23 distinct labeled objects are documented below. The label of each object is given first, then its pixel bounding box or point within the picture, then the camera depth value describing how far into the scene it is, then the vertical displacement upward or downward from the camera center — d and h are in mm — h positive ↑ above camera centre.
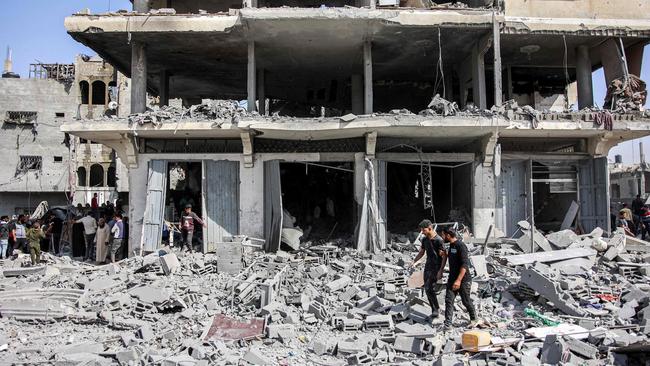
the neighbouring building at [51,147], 31328 +3797
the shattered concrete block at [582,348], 6031 -1932
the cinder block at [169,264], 10336 -1374
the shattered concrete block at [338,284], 9109 -1634
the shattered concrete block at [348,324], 7422 -1971
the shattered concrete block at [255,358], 6188 -2092
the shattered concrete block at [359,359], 6219 -2114
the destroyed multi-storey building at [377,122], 11977 +2031
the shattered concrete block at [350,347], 6496 -2047
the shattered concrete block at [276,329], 7102 -1963
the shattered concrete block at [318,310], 7914 -1870
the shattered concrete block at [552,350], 5898 -1921
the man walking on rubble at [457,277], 6742 -1114
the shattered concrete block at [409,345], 6488 -2022
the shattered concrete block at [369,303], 8156 -1803
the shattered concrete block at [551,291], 7570 -1530
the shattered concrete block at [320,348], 6652 -2102
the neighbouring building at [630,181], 30891 +1266
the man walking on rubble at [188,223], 12297 -552
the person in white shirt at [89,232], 13617 -865
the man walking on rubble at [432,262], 7139 -937
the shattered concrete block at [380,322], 7371 -1921
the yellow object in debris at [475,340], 6156 -1857
